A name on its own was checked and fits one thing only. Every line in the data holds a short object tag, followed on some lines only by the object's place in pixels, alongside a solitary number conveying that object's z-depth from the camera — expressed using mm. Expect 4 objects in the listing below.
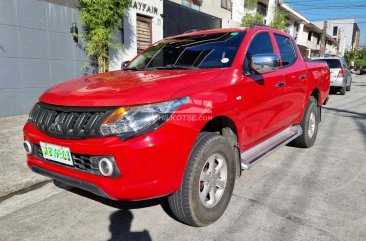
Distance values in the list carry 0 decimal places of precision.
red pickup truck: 2361
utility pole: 33816
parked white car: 13531
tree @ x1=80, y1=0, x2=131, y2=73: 7961
